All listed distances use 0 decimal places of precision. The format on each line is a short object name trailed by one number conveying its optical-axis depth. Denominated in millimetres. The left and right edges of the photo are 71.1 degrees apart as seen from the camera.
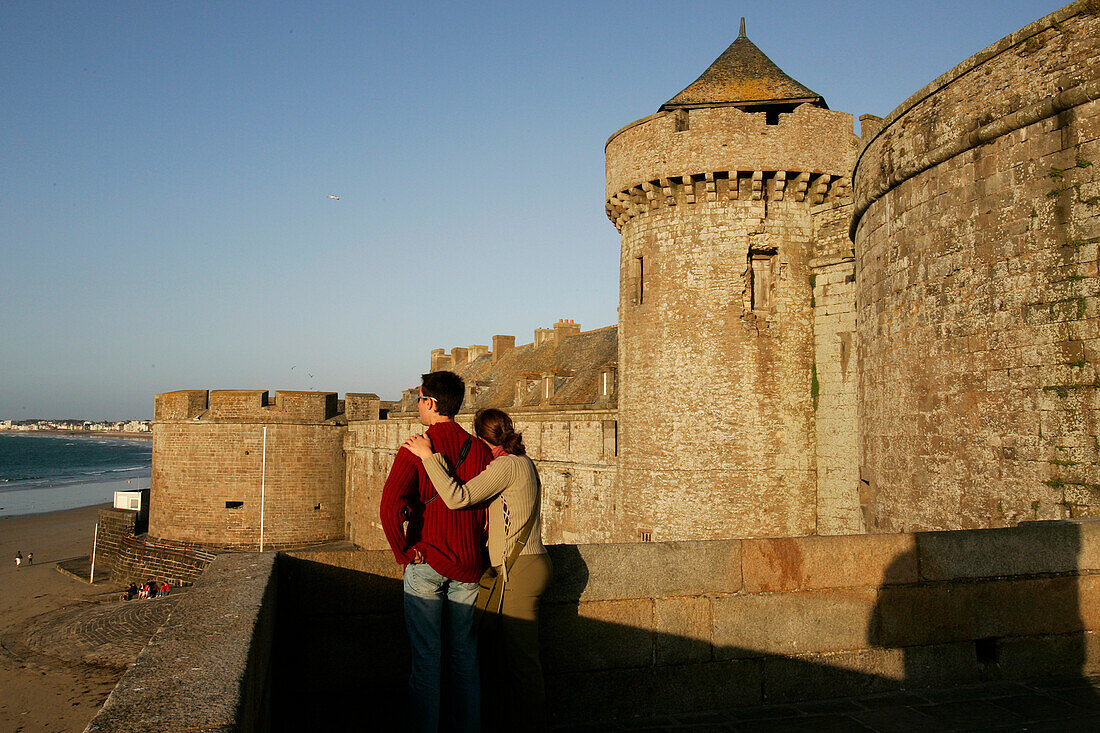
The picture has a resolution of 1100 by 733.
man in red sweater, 3703
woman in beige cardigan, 3822
